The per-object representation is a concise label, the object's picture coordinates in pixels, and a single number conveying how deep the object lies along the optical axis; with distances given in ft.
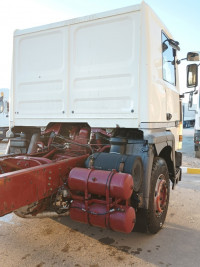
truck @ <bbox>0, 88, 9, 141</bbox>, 44.53
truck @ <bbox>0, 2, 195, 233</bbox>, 8.62
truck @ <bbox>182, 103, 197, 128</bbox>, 100.29
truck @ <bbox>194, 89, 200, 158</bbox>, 30.22
